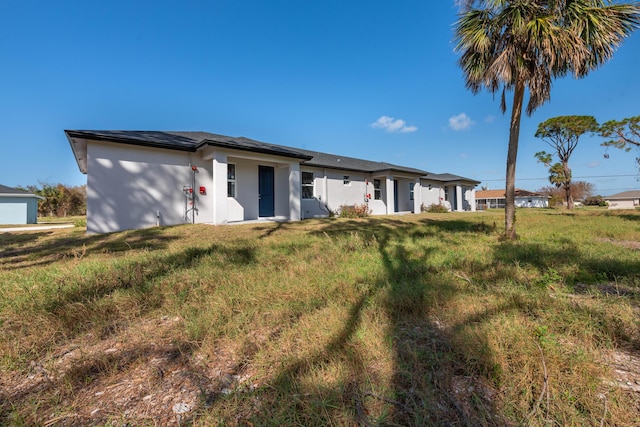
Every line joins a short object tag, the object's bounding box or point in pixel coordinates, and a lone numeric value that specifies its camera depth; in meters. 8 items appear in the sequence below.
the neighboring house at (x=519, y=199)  50.56
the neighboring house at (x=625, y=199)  51.47
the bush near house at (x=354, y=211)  14.54
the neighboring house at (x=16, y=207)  16.50
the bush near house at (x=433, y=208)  20.59
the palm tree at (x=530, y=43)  5.95
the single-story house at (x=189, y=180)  8.55
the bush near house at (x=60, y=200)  23.64
